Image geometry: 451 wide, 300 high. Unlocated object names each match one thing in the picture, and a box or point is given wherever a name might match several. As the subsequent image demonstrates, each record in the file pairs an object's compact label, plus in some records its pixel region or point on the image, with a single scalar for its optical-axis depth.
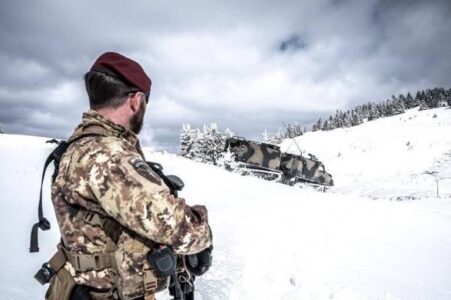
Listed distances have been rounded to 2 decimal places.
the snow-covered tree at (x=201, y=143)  58.81
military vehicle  19.98
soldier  1.96
